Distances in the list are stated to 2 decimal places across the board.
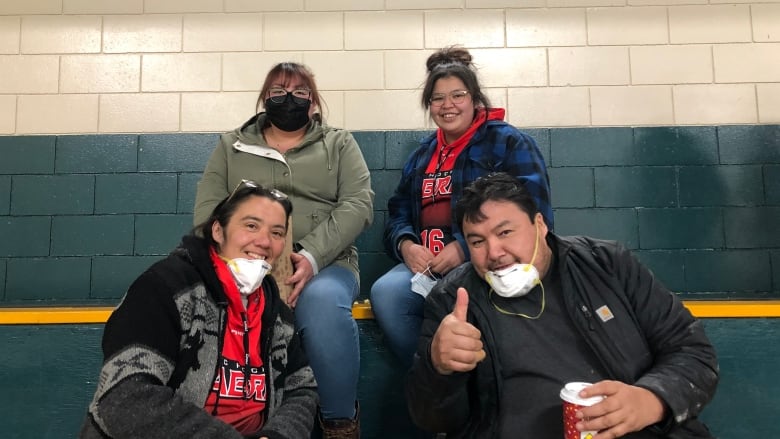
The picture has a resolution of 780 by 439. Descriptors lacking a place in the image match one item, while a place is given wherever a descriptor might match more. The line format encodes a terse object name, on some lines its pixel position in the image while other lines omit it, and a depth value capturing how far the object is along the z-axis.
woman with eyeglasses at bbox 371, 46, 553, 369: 1.78
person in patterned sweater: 1.10
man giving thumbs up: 1.16
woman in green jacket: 1.84
